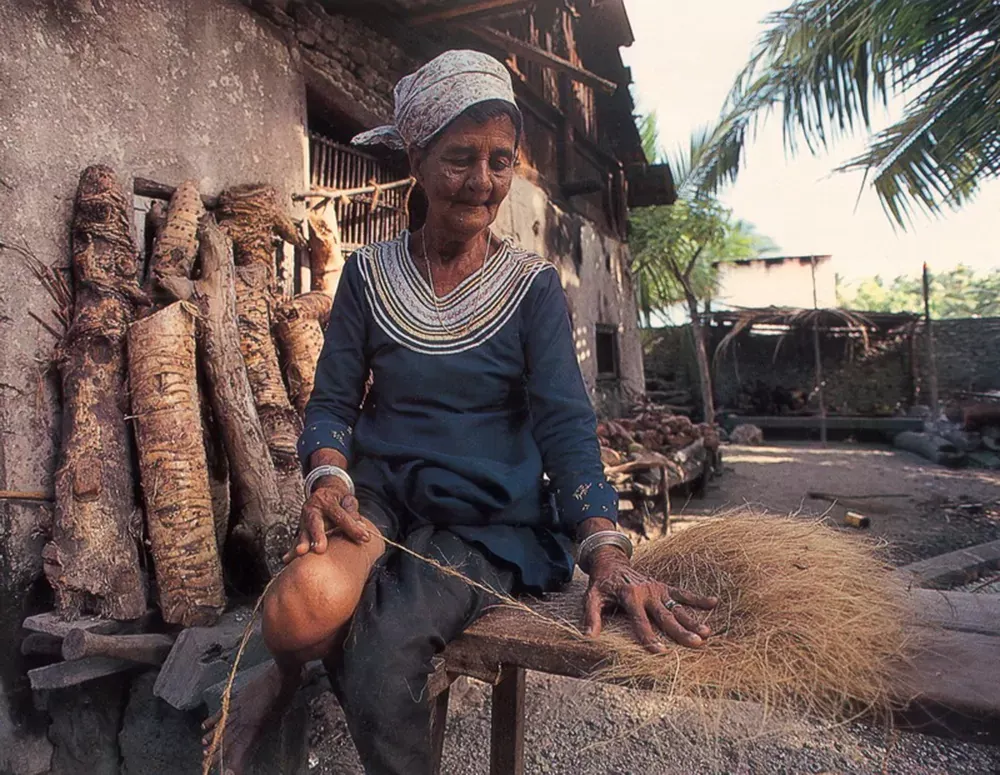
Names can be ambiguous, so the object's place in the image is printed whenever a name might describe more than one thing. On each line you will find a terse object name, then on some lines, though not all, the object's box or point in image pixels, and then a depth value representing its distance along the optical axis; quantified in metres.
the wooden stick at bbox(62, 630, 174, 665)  1.96
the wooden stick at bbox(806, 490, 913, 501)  7.10
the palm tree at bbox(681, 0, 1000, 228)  5.84
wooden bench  1.06
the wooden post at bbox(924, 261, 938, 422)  12.27
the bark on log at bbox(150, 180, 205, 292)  2.76
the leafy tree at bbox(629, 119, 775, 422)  13.47
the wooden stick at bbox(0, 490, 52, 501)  2.34
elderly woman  1.30
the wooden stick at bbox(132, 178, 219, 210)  2.95
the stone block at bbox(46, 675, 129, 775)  2.26
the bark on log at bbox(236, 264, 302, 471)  2.92
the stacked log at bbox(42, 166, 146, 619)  2.22
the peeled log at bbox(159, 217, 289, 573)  2.58
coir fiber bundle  1.12
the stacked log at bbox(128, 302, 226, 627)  2.24
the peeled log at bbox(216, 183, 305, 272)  3.16
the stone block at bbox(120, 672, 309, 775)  1.95
